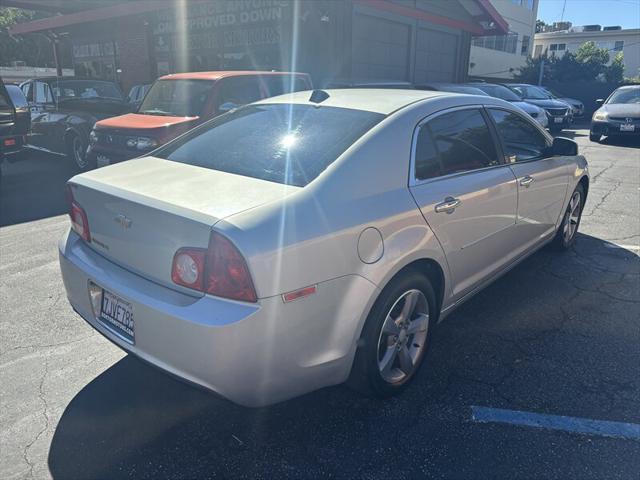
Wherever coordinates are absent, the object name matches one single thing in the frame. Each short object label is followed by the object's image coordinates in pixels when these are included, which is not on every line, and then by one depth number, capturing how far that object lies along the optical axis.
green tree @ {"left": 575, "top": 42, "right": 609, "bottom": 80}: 31.05
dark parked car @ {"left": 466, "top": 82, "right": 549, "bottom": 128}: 13.96
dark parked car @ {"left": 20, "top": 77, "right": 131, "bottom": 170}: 9.29
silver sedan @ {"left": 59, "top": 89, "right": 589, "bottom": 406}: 2.13
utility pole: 27.74
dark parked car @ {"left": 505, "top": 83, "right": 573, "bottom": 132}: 16.48
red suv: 7.01
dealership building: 13.96
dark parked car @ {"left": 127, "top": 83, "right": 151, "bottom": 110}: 11.79
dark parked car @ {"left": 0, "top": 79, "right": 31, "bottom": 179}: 8.01
